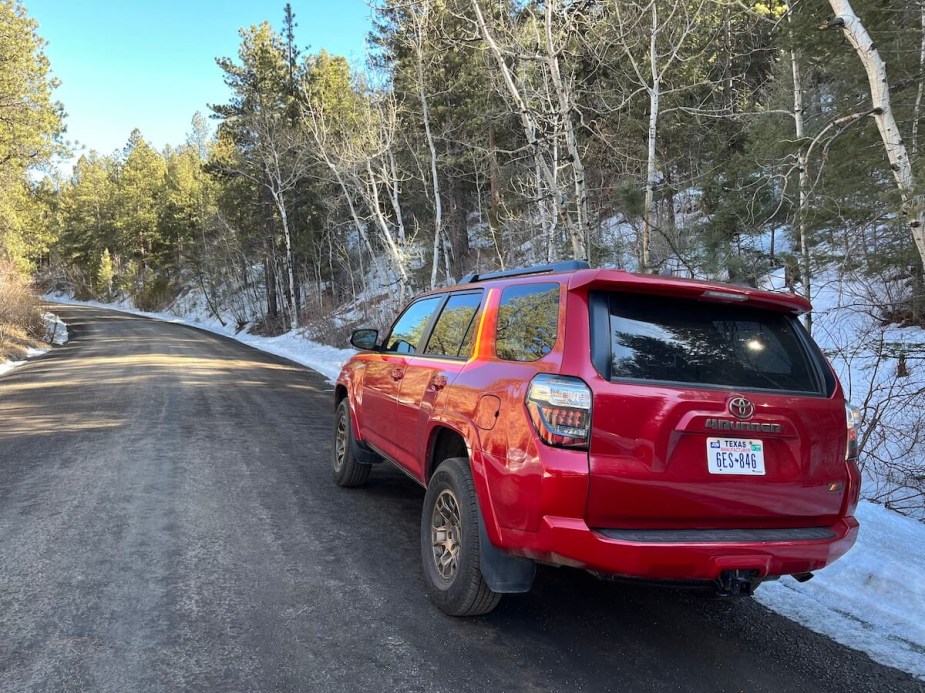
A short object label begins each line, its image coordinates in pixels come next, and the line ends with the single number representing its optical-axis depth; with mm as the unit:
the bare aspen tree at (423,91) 21084
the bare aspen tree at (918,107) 8512
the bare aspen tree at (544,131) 11297
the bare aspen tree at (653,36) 12742
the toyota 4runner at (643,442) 2682
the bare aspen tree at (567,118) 11094
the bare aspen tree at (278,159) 32184
